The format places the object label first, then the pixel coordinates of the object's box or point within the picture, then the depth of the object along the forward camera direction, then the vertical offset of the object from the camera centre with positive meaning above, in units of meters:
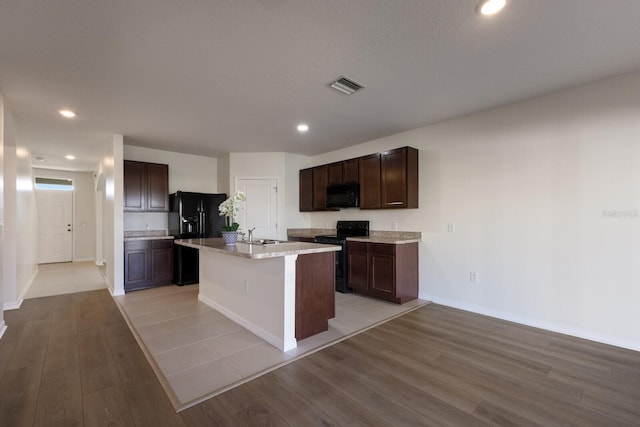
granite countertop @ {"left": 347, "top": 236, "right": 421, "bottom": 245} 3.83 -0.37
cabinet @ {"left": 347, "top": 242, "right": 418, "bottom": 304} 3.82 -0.80
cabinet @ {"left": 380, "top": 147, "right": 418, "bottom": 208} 4.00 +0.52
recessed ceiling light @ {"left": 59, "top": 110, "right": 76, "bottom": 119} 3.41 +1.25
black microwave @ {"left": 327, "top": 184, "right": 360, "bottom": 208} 4.74 +0.31
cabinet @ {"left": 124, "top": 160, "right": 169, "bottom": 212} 4.75 +0.48
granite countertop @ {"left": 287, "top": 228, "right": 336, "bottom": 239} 5.72 -0.37
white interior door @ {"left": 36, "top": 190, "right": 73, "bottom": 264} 7.50 -0.30
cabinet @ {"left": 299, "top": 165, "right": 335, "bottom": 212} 5.36 +0.51
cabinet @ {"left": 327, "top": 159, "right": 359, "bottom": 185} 4.79 +0.73
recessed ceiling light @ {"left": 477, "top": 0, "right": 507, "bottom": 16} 1.71 +1.28
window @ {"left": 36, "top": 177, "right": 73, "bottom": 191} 7.52 +0.84
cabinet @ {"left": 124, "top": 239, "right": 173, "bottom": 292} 4.61 -0.83
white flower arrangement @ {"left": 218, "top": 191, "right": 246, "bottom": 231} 3.29 +0.07
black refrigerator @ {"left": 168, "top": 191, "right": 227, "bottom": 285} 5.02 -0.18
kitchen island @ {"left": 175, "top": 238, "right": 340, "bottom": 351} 2.53 -0.75
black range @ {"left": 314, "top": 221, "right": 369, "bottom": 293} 4.46 -0.52
